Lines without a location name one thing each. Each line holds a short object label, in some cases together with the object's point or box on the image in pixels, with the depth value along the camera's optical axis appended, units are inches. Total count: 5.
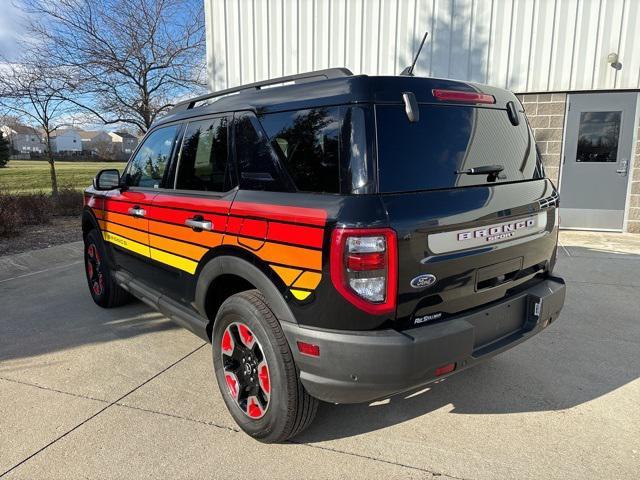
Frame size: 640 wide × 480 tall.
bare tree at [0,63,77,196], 413.1
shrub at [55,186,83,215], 422.0
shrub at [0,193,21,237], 307.0
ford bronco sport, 79.5
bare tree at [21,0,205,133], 437.1
